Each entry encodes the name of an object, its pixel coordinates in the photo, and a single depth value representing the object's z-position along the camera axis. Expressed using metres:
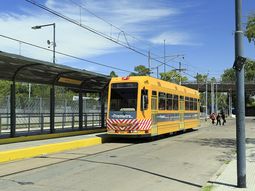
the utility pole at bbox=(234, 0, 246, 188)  9.24
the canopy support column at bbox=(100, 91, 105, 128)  28.05
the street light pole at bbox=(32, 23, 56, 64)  36.24
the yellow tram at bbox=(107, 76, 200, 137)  21.84
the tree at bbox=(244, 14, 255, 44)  20.38
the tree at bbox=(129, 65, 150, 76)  105.25
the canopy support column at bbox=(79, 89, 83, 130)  25.19
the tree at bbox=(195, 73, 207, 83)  111.54
